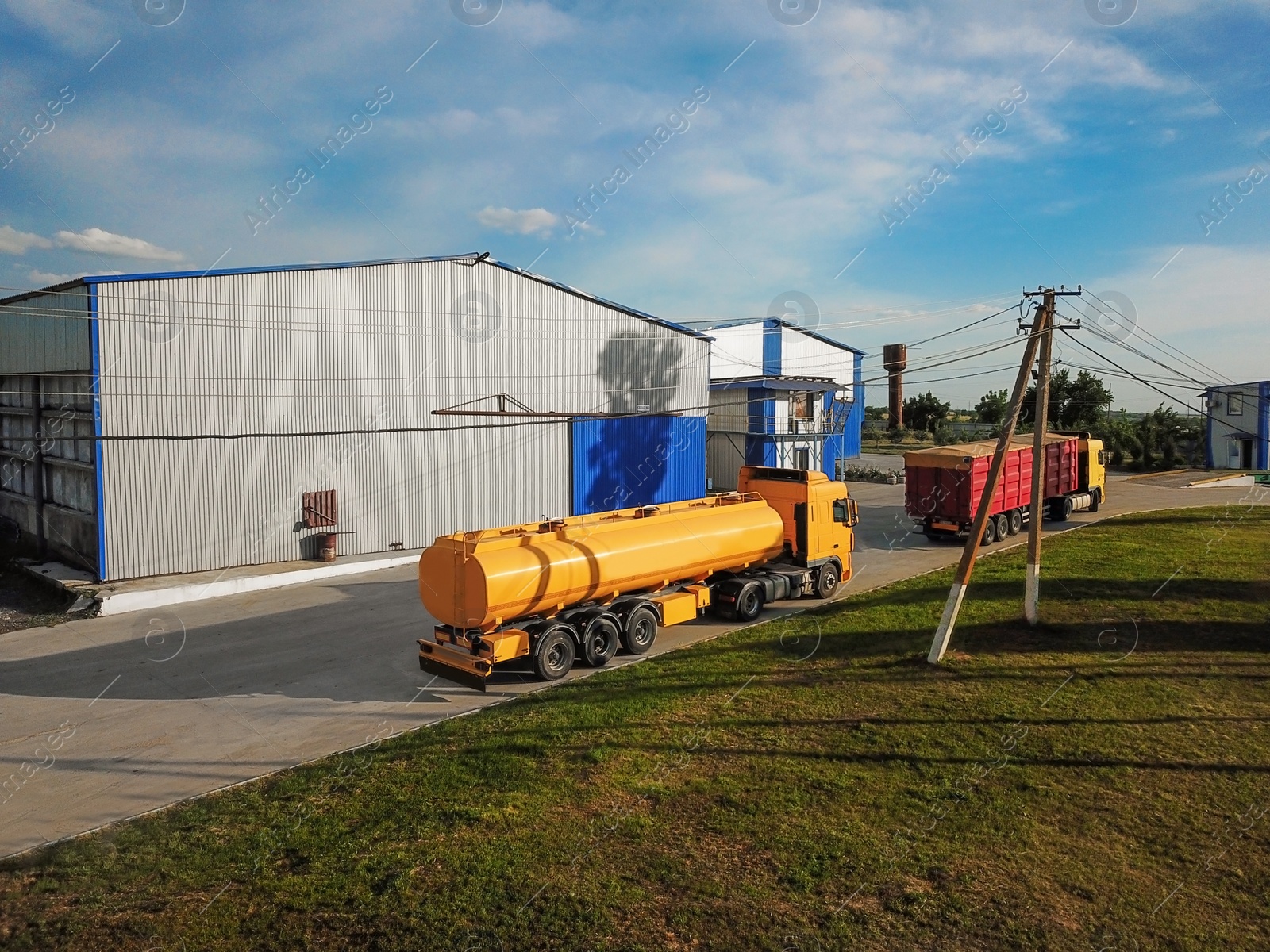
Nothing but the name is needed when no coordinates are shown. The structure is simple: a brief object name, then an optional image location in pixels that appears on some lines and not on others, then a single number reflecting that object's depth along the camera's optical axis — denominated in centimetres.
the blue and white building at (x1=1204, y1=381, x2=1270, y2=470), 4069
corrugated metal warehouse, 1817
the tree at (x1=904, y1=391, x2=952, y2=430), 6806
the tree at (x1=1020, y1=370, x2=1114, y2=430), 5222
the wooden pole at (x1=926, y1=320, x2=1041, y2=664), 1247
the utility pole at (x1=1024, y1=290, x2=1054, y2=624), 1295
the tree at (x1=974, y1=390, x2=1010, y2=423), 5794
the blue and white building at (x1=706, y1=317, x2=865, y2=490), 3431
